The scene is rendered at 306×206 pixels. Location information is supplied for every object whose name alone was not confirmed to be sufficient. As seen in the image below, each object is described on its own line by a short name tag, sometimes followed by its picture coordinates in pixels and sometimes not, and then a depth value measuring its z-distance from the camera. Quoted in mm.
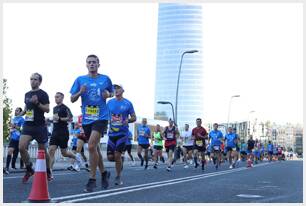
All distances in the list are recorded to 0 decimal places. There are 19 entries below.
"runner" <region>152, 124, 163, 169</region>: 21062
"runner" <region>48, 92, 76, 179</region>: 11562
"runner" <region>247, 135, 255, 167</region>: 28873
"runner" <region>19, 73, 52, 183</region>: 9664
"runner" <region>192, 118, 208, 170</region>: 18859
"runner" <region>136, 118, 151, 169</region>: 20297
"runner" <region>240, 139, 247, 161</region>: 32316
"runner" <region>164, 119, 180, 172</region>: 18766
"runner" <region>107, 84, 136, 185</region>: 9875
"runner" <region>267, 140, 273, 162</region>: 42522
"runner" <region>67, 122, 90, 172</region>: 15578
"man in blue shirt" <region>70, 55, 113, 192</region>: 8219
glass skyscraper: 177375
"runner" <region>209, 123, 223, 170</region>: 20906
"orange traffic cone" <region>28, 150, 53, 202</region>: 6344
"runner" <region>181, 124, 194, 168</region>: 20725
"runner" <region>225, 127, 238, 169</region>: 23156
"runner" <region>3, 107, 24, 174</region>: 13972
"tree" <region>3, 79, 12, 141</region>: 76675
